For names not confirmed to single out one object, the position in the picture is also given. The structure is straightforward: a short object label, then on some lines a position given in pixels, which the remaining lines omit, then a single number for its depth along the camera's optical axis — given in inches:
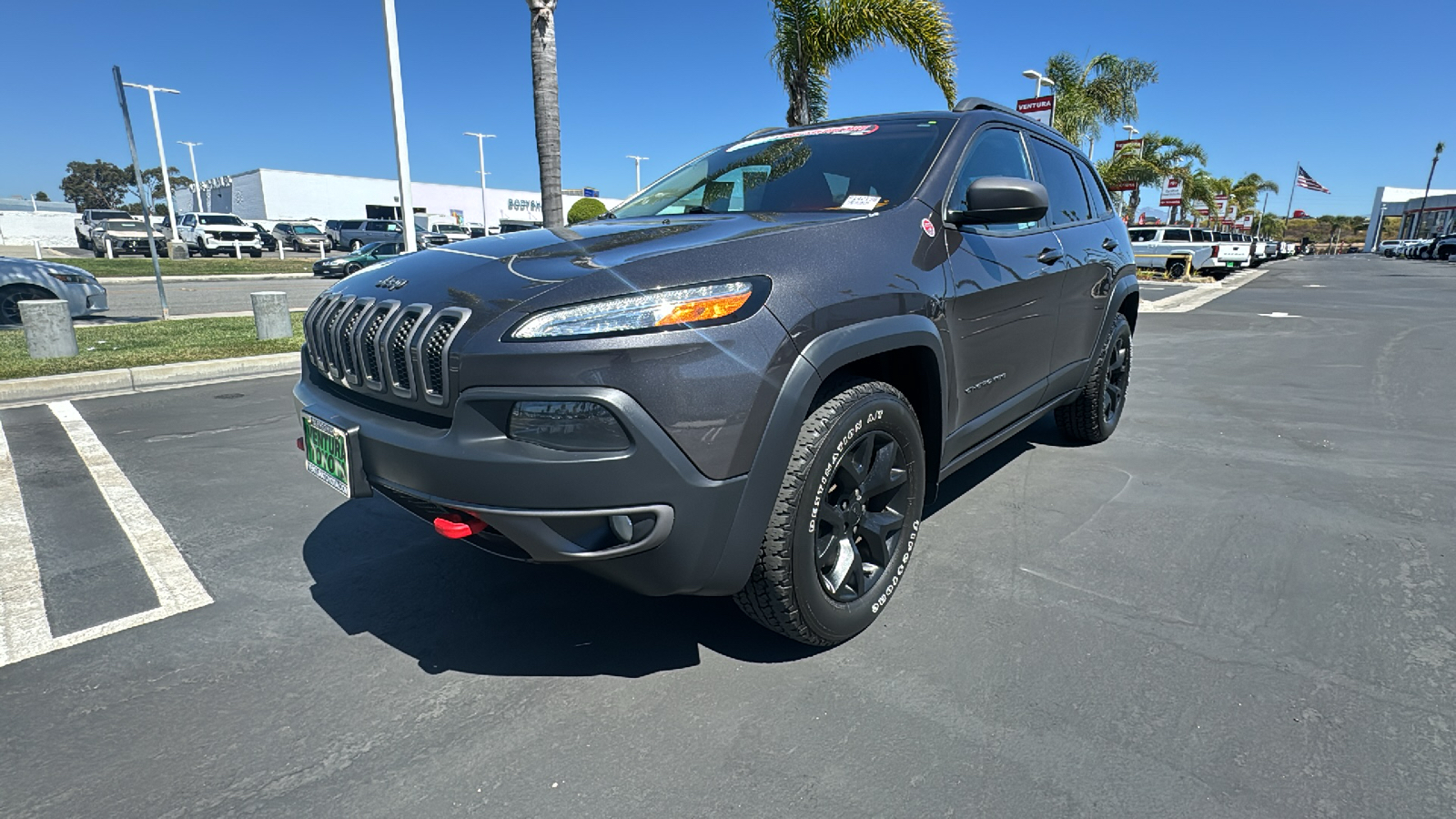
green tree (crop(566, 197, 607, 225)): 1106.1
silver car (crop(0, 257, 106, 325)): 378.0
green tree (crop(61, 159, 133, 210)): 2945.4
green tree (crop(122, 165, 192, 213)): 2856.3
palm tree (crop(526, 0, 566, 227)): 334.0
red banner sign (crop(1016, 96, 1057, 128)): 590.2
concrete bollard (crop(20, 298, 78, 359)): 270.7
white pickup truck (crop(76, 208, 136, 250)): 1253.7
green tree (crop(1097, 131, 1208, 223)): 1229.7
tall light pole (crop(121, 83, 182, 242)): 1280.8
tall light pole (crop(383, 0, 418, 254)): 408.2
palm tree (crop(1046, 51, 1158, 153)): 998.4
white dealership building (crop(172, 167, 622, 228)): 2138.3
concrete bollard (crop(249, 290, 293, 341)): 342.0
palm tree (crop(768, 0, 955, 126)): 441.1
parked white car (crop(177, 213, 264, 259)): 1291.8
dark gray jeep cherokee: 71.9
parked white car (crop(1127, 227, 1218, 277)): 968.9
